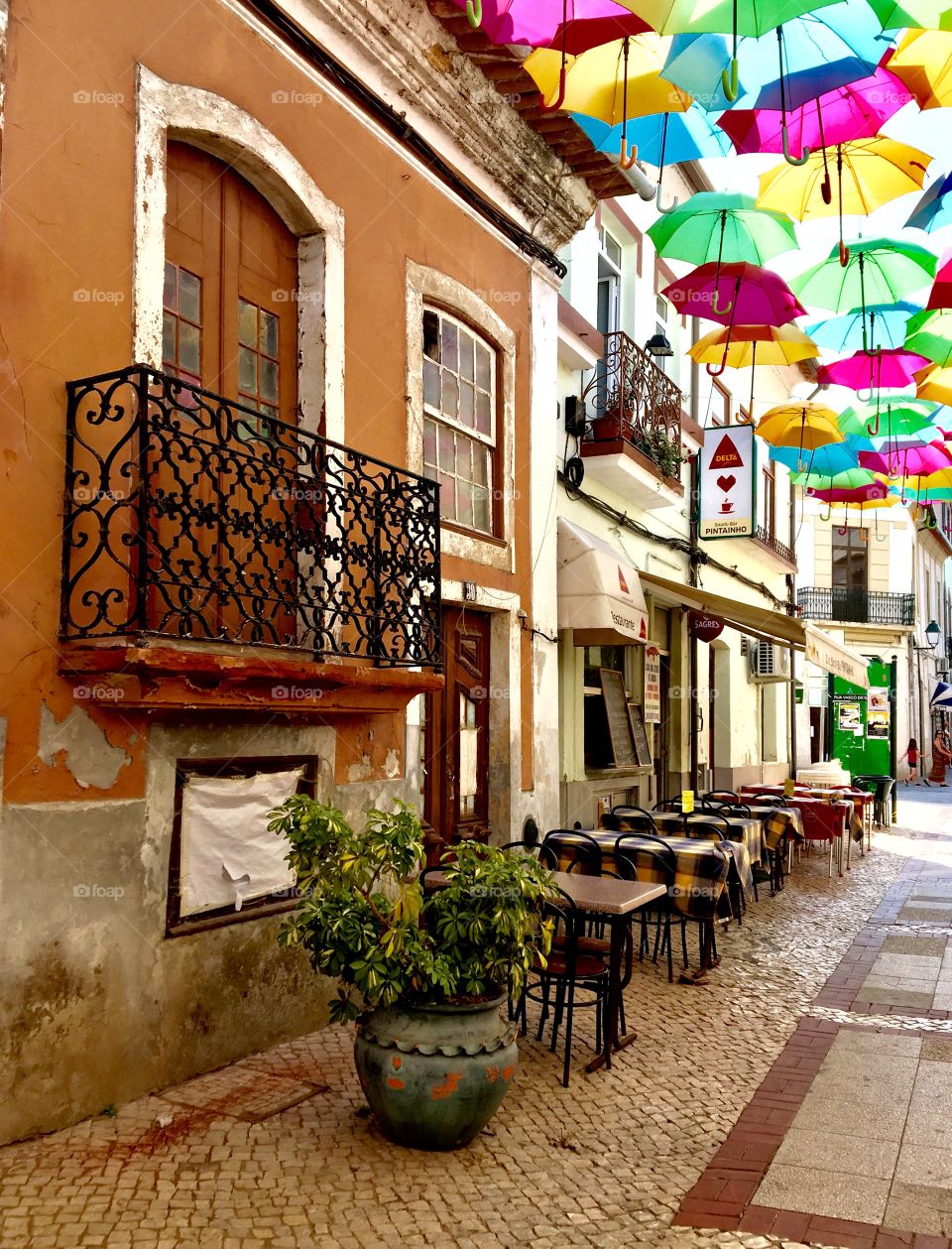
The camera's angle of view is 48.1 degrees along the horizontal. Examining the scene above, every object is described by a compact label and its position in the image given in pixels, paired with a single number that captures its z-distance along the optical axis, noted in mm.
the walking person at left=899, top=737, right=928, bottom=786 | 31609
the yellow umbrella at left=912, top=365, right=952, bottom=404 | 12227
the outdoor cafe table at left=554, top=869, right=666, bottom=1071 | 5578
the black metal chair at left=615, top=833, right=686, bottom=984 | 7484
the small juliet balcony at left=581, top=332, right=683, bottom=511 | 11141
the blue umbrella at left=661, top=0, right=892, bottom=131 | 6633
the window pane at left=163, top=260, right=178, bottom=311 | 5550
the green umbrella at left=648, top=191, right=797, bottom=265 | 9977
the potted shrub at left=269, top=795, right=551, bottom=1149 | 4223
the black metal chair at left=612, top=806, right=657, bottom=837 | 9031
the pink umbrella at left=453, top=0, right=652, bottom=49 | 6434
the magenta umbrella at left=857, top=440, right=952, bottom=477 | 15555
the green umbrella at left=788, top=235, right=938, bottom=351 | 10484
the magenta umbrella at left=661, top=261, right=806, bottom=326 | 10000
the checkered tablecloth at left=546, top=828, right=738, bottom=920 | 7328
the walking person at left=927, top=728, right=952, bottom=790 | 32500
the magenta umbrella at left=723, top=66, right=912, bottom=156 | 7801
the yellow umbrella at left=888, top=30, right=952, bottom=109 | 7055
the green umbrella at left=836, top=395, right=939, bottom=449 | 14266
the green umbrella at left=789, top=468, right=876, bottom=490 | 16797
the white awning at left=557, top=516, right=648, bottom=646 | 9648
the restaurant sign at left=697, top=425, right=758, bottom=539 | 14945
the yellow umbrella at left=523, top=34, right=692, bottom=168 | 7438
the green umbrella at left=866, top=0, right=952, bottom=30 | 5445
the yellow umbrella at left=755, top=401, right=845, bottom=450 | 14484
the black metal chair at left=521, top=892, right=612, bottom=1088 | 5570
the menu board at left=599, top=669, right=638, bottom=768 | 11671
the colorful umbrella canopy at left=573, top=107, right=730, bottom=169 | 8312
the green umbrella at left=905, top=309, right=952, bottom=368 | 11039
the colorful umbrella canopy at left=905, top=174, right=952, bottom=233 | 8266
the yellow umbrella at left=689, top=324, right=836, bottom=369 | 11445
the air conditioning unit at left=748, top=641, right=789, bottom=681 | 20156
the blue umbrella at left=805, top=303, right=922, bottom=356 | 11859
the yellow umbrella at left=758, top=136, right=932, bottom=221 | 8938
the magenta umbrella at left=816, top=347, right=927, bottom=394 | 12102
